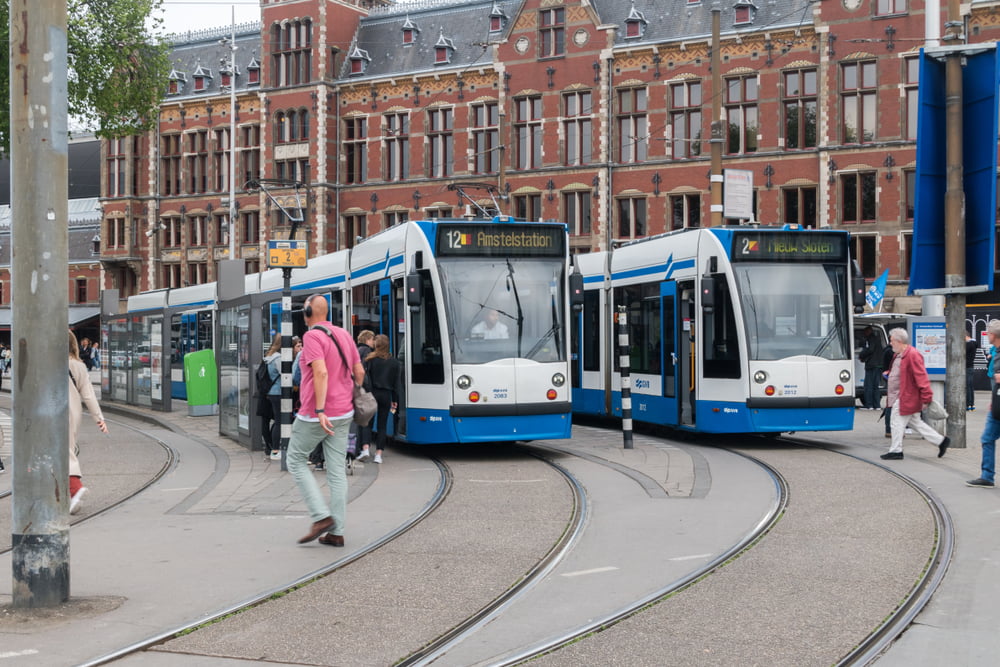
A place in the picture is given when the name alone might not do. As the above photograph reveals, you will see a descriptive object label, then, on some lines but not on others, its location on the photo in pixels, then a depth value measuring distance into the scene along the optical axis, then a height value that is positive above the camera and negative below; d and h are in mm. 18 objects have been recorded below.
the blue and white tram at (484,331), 14000 -69
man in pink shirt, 8359 -614
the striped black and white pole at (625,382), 15453 -692
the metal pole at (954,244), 15492 +935
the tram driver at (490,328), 14125 -30
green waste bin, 20748 -826
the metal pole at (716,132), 20391 +3096
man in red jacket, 14117 -821
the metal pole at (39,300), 6379 +141
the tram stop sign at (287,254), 13969 +782
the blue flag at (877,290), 30411 +753
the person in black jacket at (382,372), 14086 -500
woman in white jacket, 10070 -605
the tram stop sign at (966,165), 15336 +1884
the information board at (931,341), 17875 -264
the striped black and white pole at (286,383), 13805 -605
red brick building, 40250 +7212
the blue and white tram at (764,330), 15062 -76
